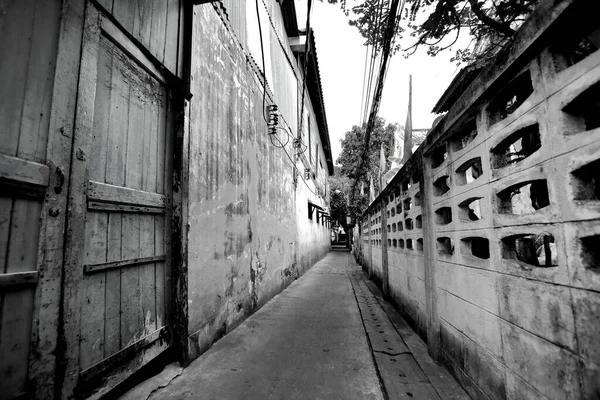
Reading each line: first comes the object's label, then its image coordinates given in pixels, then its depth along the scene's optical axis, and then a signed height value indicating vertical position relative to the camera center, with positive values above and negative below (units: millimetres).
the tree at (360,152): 14189 +4724
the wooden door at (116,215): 1704 +162
